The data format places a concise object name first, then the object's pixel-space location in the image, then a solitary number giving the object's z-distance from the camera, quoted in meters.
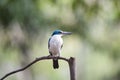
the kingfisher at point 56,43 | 6.45
